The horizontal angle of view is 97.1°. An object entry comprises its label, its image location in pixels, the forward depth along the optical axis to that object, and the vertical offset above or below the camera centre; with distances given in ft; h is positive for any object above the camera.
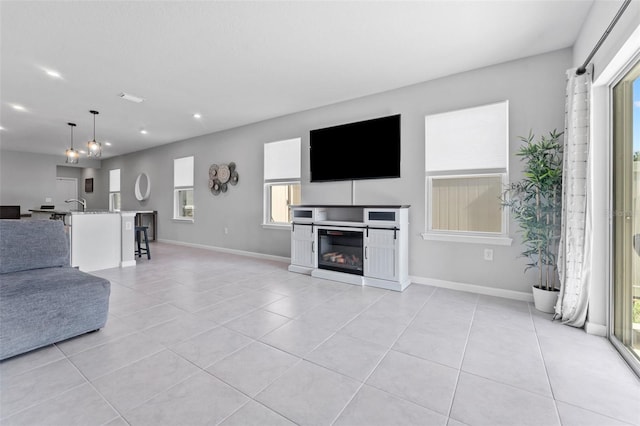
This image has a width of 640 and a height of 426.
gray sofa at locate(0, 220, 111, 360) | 6.03 -1.87
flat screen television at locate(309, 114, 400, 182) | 12.42 +2.95
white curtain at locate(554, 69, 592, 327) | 7.52 +0.18
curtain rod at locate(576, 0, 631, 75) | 5.49 +4.00
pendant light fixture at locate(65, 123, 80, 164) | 16.47 +3.25
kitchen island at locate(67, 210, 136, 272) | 13.52 -1.40
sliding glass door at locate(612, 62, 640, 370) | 6.12 +0.00
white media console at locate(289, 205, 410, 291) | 11.20 -1.39
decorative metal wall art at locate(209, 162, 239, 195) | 18.84 +2.40
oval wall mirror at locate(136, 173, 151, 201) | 25.32 +2.28
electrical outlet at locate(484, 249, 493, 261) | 10.50 -1.52
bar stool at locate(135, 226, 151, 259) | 16.93 -1.71
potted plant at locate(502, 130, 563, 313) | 8.72 +0.11
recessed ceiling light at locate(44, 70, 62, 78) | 10.80 +5.37
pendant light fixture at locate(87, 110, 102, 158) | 15.19 +3.52
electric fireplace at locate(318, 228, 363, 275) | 12.29 -1.74
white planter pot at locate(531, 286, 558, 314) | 8.70 -2.70
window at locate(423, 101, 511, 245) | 10.38 +1.55
